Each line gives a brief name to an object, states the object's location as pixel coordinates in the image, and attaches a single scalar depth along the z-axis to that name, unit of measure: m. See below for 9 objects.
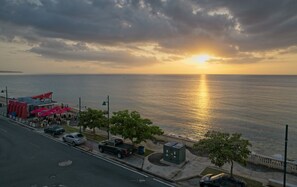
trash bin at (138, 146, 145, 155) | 20.71
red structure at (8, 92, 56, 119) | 37.63
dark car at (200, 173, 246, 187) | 13.48
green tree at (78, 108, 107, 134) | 25.92
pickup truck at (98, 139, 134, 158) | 19.96
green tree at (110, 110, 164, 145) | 20.38
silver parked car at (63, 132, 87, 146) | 23.48
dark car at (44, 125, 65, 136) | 27.47
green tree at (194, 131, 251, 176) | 14.56
